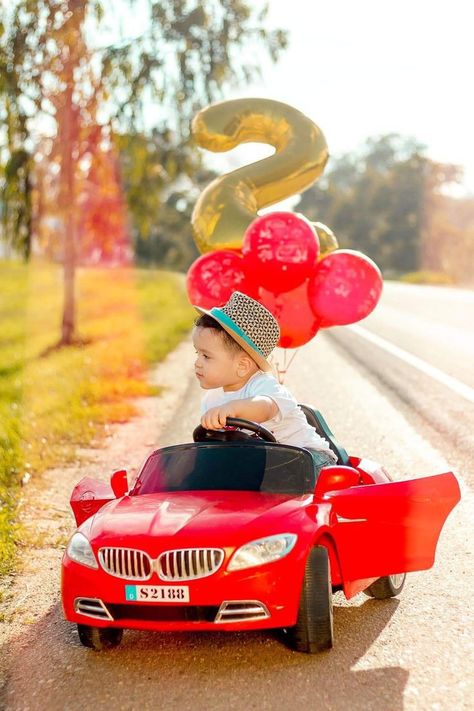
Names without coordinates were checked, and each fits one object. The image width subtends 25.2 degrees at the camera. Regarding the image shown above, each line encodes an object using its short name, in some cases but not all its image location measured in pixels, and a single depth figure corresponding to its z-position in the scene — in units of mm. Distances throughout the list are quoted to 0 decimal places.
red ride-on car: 4117
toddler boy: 5004
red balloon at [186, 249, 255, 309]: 7305
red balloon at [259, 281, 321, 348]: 7477
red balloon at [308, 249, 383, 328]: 7250
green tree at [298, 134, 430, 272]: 78062
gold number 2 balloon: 7816
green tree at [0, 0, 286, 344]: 19469
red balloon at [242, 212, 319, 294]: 7164
